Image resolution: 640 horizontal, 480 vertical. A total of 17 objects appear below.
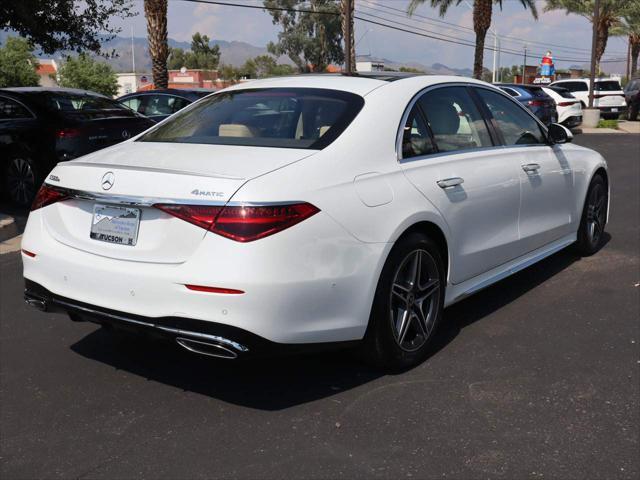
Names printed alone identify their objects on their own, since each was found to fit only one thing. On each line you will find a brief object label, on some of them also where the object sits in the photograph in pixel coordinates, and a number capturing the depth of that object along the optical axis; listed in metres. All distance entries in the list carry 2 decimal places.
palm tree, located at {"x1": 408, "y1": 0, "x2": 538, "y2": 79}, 29.23
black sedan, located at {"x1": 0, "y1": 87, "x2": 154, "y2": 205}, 9.06
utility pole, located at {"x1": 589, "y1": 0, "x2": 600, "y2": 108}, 26.98
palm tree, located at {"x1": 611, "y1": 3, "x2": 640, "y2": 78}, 46.16
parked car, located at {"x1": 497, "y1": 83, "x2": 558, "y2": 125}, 19.69
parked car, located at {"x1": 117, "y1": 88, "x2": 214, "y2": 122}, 13.98
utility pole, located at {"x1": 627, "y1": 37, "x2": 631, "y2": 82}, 63.09
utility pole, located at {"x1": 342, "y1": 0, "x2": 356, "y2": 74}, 21.99
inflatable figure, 44.19
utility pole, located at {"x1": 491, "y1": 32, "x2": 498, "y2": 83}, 73.38
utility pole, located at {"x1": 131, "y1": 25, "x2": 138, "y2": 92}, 104.56
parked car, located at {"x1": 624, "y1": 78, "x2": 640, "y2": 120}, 30.51
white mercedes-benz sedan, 3.23
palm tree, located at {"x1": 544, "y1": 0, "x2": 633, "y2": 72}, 39.50
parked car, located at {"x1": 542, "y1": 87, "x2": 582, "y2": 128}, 22.80
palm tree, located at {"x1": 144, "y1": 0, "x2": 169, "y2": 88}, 18.12
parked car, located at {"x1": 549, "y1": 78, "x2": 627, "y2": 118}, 30.09
